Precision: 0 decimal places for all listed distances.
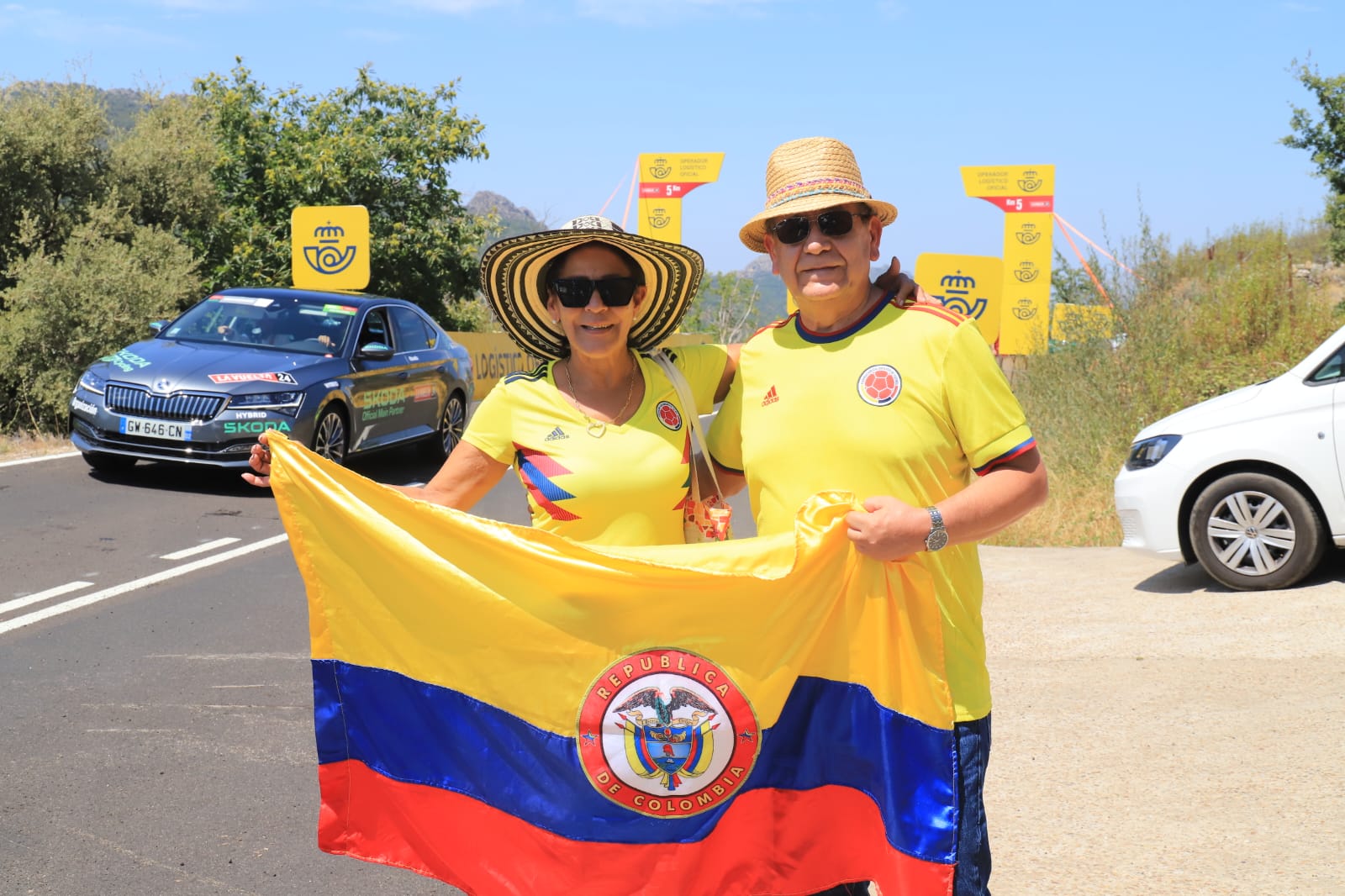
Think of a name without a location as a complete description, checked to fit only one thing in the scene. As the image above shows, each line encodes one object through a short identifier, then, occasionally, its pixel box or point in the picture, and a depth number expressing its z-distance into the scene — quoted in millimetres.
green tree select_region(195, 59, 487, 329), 29938
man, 2725
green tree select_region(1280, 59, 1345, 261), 21922
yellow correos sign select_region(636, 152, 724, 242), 26219
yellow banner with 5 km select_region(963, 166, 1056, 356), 21328
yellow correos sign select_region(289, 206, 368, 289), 20828
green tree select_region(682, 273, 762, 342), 48750
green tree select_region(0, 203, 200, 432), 15609
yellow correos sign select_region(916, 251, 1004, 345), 14266
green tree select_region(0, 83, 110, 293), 19828
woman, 3113
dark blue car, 11328
